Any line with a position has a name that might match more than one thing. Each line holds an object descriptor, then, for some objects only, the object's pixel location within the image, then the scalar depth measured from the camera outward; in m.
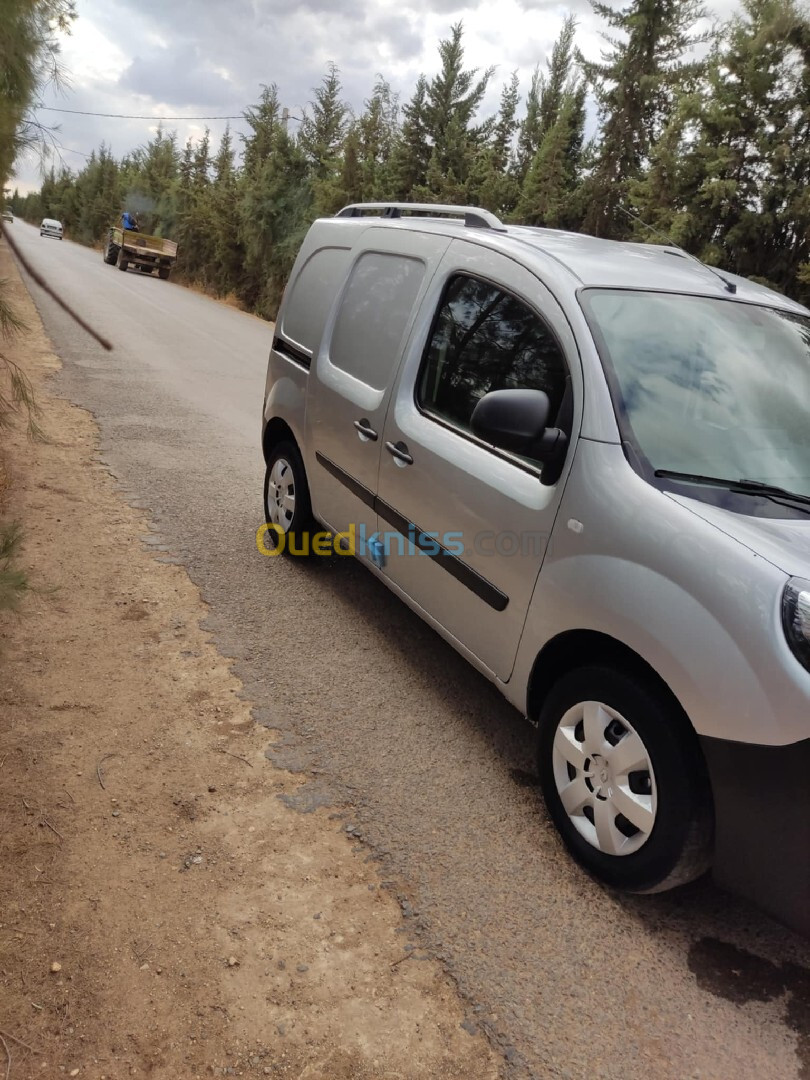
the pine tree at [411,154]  27.28
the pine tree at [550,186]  22.45
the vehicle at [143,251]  33.78
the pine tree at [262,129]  34.88
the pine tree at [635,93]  21.67
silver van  2.13
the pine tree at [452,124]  27.00
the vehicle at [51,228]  66.88
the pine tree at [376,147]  26.47
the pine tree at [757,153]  14.24
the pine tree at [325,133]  29.94
